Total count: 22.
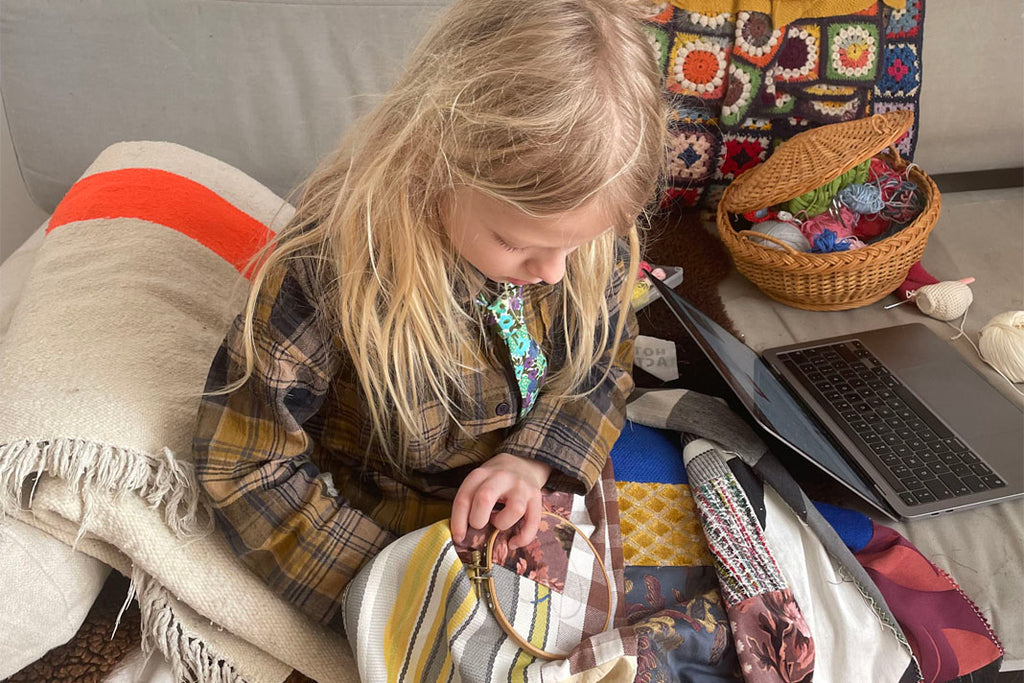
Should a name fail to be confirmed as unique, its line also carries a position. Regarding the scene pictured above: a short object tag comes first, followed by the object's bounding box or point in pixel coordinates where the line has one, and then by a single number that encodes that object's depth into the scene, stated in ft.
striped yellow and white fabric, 2.48
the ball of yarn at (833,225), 4.16
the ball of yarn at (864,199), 4.25
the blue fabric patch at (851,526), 3.11
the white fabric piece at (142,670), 2.77
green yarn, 4.30
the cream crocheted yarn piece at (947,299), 4.04
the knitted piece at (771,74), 4.49
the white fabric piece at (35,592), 2.50
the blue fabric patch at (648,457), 3.23
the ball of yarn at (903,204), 4.25
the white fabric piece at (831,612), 2.78
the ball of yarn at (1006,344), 3.67
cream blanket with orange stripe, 2.57
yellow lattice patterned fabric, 3.00
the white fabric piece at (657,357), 3.96
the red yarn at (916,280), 4.23
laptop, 3.21
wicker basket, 3.97
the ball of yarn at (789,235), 4.19
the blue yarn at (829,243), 4.03
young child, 2.20
